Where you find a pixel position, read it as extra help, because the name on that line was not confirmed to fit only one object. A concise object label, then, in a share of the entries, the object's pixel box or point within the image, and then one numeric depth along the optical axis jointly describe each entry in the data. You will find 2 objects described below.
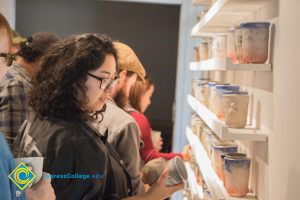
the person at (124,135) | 1.76
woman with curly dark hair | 1.48
